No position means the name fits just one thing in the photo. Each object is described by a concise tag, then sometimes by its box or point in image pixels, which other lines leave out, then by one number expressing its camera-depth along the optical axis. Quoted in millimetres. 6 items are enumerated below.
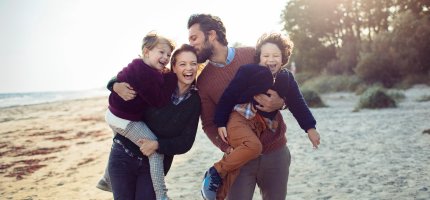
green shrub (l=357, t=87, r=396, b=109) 14688
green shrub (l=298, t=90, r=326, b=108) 17706
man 3096
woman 3041
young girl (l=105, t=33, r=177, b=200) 3012
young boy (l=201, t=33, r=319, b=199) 3012
